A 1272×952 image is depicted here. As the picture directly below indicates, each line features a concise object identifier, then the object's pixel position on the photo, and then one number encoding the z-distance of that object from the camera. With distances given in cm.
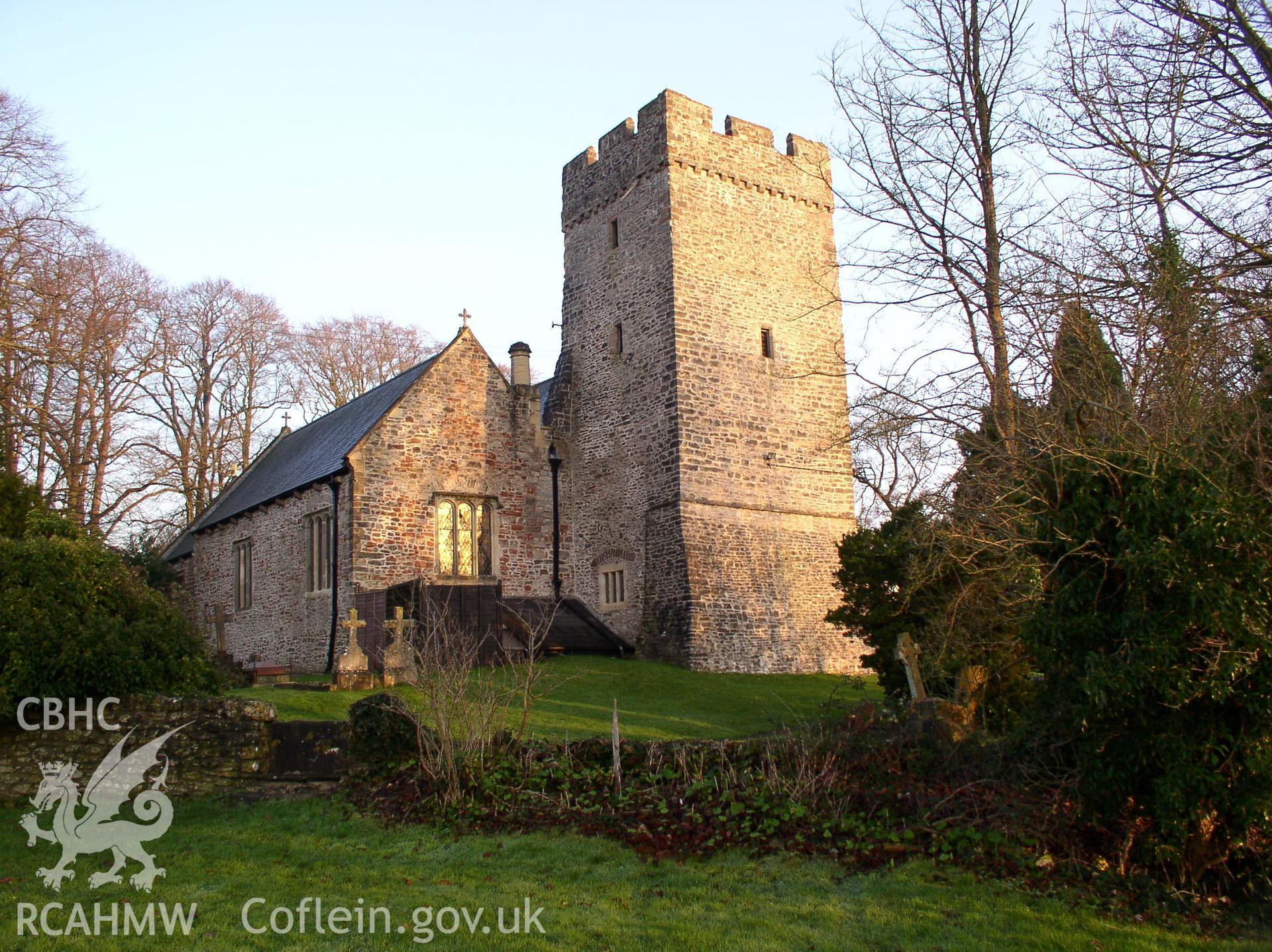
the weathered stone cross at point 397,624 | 1639
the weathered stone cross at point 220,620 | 2373
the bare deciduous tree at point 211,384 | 3250
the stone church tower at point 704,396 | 2100
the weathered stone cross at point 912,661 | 1295
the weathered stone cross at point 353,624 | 1688
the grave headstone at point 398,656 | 1633
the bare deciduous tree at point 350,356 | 3838
